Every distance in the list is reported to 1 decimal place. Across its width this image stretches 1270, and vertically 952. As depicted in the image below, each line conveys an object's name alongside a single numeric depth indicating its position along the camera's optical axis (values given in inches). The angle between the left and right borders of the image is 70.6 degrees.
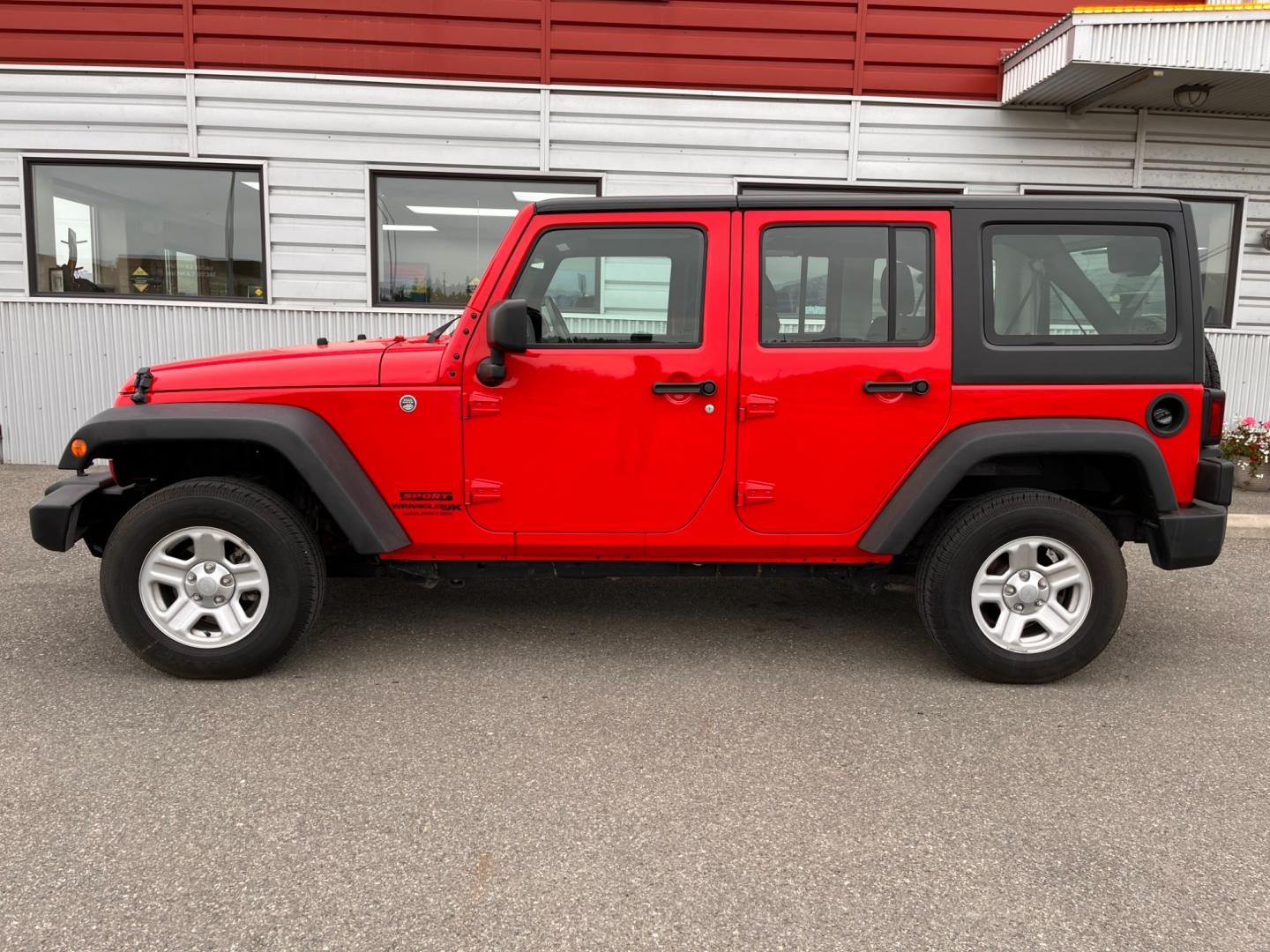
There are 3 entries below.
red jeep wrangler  137.4
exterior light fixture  294.5
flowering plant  304.8
